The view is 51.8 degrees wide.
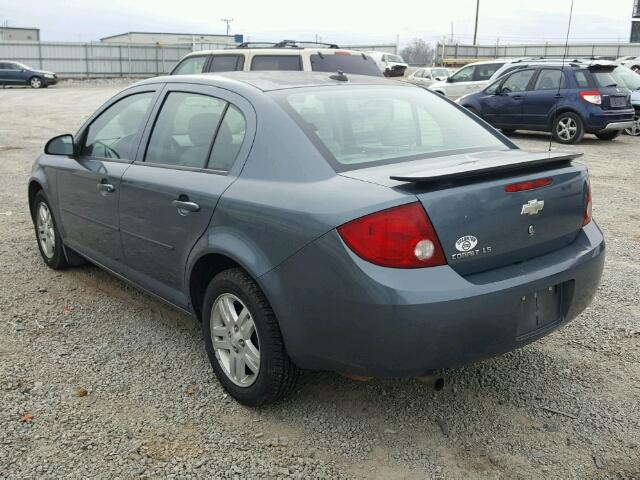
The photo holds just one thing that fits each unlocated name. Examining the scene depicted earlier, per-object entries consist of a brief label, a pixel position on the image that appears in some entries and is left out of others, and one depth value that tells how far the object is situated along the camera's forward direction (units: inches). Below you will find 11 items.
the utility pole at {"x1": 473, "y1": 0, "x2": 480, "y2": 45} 2207.9
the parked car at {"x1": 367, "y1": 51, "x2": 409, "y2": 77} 1263.5
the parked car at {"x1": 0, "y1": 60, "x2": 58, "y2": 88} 1385.3
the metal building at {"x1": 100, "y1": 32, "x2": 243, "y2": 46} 2620.6
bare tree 3194.1
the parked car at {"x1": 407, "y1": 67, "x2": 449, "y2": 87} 1170.2
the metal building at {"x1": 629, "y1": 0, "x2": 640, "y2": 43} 2374.3
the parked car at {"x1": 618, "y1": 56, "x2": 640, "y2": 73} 975.7
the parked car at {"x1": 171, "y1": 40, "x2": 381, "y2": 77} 392.8
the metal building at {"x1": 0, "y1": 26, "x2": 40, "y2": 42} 2743.6
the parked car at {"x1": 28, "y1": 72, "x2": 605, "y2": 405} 105.3
